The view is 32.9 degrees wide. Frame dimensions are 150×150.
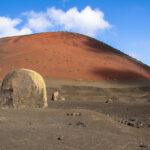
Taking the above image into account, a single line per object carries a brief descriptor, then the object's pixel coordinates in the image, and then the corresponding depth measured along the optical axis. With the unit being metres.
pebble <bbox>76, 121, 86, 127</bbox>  6.46
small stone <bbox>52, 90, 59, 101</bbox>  15.37
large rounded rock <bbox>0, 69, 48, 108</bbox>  9.29
